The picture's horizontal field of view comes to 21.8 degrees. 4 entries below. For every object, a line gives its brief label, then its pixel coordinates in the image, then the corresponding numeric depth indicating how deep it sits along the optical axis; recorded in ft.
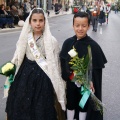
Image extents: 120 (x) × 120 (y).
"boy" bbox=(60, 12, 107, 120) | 10.21
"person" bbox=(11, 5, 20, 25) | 61.69
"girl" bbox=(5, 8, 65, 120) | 10.68
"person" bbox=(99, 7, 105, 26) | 68.89
